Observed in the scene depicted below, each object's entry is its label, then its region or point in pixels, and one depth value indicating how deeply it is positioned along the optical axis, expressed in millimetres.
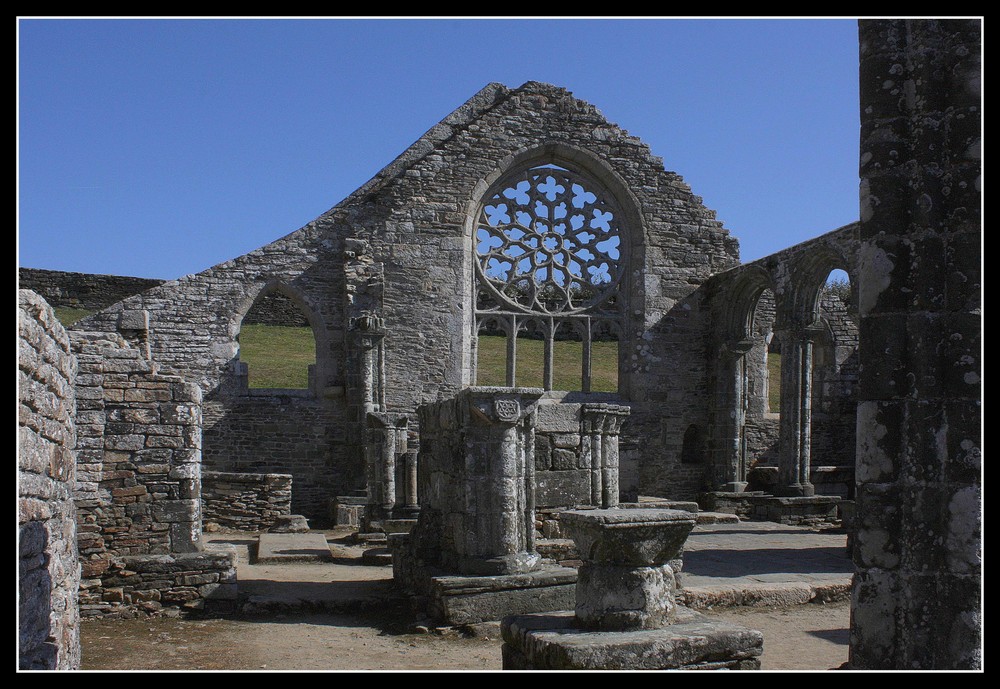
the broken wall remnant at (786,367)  15742
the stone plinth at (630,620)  5039
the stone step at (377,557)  10773
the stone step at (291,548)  11102
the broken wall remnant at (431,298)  16750
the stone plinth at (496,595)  7562
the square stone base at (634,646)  4953
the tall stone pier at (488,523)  7684
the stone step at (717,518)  15266
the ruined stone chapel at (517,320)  15938
